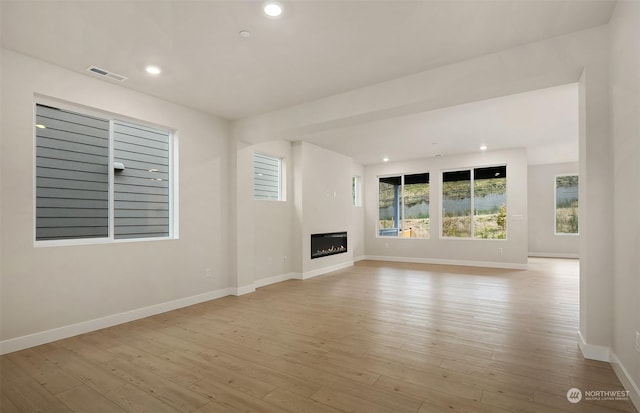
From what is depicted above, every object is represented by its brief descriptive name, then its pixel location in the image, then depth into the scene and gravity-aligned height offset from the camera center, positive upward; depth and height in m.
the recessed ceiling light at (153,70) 3.50 +1.54
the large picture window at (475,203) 8.28 +0.12
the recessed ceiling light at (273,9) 2.48 +1.57
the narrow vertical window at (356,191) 9.75 +0.52
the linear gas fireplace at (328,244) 7.16 -0.86
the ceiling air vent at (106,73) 3.52 +1.53
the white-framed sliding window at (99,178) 3.50 +0.38
